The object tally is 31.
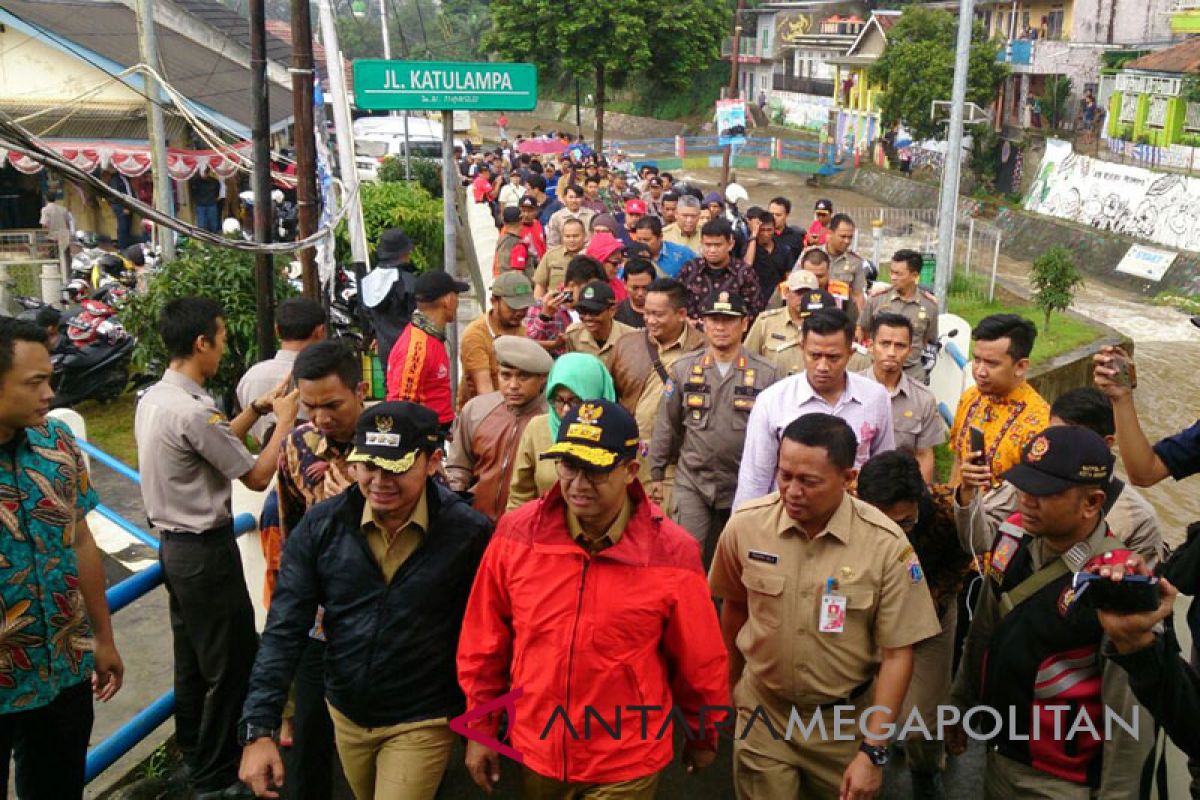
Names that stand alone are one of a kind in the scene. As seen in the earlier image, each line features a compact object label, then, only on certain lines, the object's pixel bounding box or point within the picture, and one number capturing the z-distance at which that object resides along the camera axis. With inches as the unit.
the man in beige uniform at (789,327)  254.4
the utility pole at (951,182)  473.7
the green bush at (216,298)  379.6
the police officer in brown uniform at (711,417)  211.6
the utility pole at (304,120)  329.1
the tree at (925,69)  1322.6
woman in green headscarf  179.0
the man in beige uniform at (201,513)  164.4
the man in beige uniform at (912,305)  308.5
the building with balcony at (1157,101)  1067.3
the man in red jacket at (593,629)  120.6
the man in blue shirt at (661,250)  398.0
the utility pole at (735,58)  994.1
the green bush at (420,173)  1021.2
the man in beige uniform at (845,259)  365.1
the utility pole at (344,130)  436.8
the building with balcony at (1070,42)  1374.3
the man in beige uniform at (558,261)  372.5
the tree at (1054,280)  585.3
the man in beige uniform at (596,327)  243.8
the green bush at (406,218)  619.4
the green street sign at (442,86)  269.0
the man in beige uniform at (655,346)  241.1
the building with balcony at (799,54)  2073.1
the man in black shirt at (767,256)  411.5
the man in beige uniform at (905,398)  216.4
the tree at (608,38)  1207.6
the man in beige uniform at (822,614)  133.8
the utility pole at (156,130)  446.0
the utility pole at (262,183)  334.3
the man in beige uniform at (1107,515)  146.3
